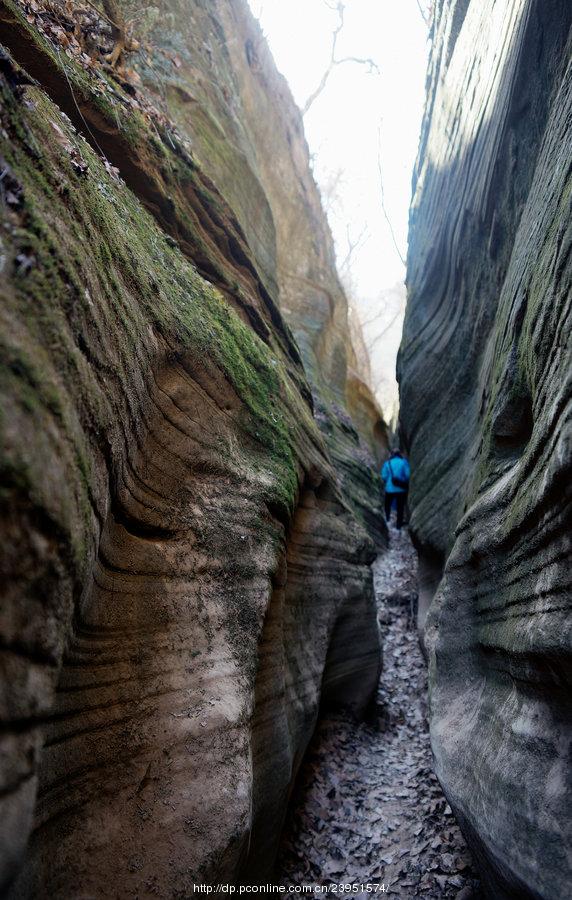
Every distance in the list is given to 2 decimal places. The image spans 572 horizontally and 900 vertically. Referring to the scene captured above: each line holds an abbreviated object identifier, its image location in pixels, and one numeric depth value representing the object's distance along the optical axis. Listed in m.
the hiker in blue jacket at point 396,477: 12.53
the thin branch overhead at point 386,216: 28.66
